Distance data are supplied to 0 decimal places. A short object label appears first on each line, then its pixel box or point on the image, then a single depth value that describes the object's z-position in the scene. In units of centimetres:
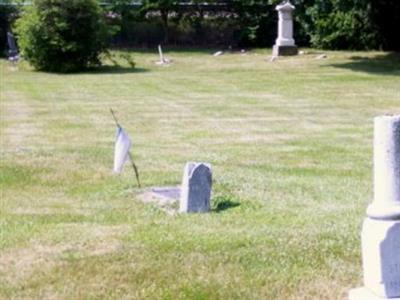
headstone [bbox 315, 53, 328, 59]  3481
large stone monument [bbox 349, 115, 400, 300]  485
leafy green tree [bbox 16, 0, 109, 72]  3225
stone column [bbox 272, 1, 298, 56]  3553
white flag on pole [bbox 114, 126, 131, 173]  996
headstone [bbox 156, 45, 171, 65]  3490
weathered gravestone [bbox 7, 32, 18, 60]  3809
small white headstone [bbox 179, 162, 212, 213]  851
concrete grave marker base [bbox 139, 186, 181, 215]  884
